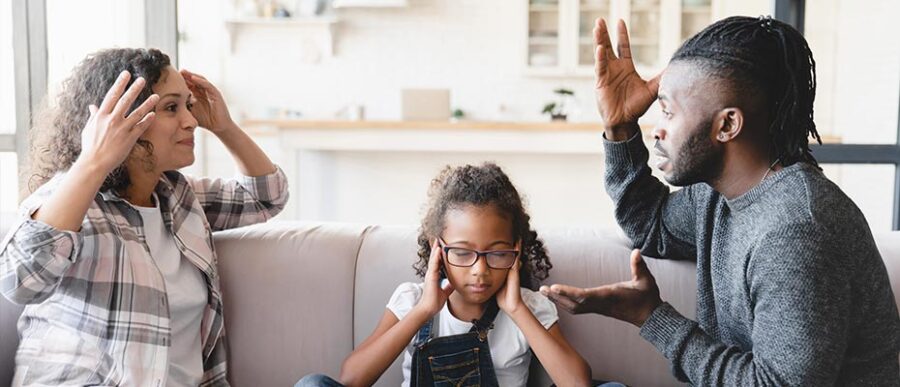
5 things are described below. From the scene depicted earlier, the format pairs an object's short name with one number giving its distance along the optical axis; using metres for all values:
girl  1.56
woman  1.32
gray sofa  1.77
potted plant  5.12
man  1.14
